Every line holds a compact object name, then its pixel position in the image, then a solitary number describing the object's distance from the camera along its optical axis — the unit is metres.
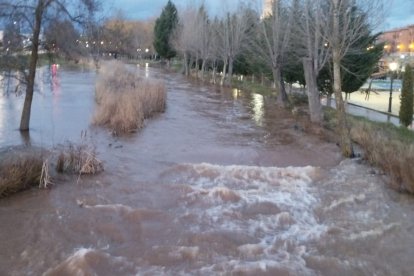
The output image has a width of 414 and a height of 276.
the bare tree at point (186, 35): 55.61
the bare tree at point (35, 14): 16.73
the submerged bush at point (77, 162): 12.51
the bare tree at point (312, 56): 21.64
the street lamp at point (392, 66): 34.59
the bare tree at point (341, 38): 15.15
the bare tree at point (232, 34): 43.50
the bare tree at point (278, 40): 28.30
